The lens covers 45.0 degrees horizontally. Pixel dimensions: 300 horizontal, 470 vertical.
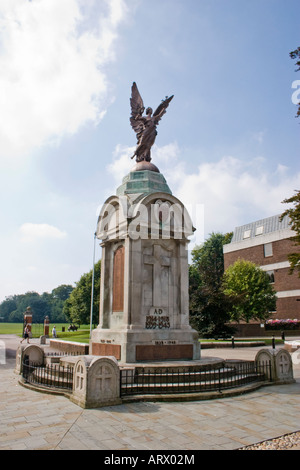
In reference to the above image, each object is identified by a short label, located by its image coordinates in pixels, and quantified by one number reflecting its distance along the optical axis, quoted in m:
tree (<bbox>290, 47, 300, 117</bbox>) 11.88
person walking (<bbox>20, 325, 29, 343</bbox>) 34.34
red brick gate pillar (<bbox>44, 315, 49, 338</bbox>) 43.44
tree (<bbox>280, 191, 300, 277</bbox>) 15.20
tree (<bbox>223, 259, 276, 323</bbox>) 39.06
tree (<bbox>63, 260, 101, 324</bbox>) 51.31
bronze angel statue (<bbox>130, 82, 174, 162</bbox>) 15.30
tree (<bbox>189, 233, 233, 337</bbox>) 29.52
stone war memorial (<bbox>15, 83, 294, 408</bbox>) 10.08
